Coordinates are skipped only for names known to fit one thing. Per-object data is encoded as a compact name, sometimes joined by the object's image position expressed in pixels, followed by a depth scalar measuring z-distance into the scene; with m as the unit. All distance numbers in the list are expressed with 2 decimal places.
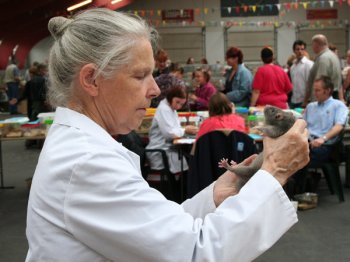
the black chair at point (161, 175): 4.66
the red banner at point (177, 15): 19.41
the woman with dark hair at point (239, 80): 6.33
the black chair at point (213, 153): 3.74
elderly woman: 0.96
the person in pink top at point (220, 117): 4.07
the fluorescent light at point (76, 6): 13.77
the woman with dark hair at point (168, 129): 4.73
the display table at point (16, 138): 5.36
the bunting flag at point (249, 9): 18.44
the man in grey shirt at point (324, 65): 6.33
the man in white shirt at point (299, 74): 7.12
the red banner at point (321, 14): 19.08
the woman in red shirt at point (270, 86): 5.96
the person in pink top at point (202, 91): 6.83
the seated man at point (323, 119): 4.97
